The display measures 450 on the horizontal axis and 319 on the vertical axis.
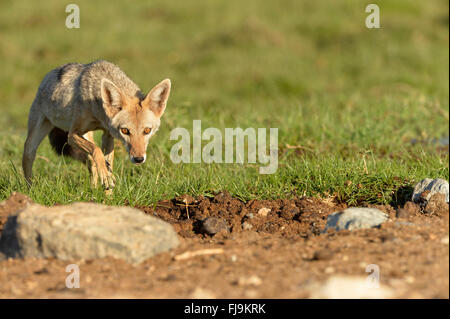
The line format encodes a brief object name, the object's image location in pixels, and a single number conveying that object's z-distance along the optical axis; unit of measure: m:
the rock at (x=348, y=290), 5.88
